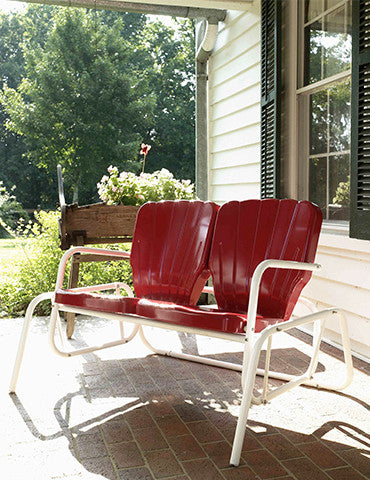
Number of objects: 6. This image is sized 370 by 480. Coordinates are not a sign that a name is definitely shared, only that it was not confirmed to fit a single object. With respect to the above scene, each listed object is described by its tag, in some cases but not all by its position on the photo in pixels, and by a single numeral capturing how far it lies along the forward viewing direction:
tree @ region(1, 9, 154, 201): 17.67
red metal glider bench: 2.26
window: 3.65
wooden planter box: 3.82
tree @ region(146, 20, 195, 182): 19.47
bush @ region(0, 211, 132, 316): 5.07
